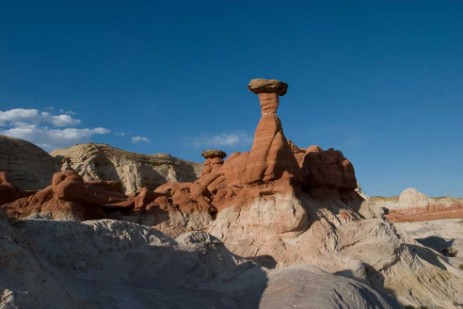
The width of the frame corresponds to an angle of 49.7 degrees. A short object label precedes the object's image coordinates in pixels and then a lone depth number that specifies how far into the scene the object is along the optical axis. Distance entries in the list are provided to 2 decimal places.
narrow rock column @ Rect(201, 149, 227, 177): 35.00
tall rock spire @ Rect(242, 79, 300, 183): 22.48
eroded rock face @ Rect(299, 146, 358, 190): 25.33
